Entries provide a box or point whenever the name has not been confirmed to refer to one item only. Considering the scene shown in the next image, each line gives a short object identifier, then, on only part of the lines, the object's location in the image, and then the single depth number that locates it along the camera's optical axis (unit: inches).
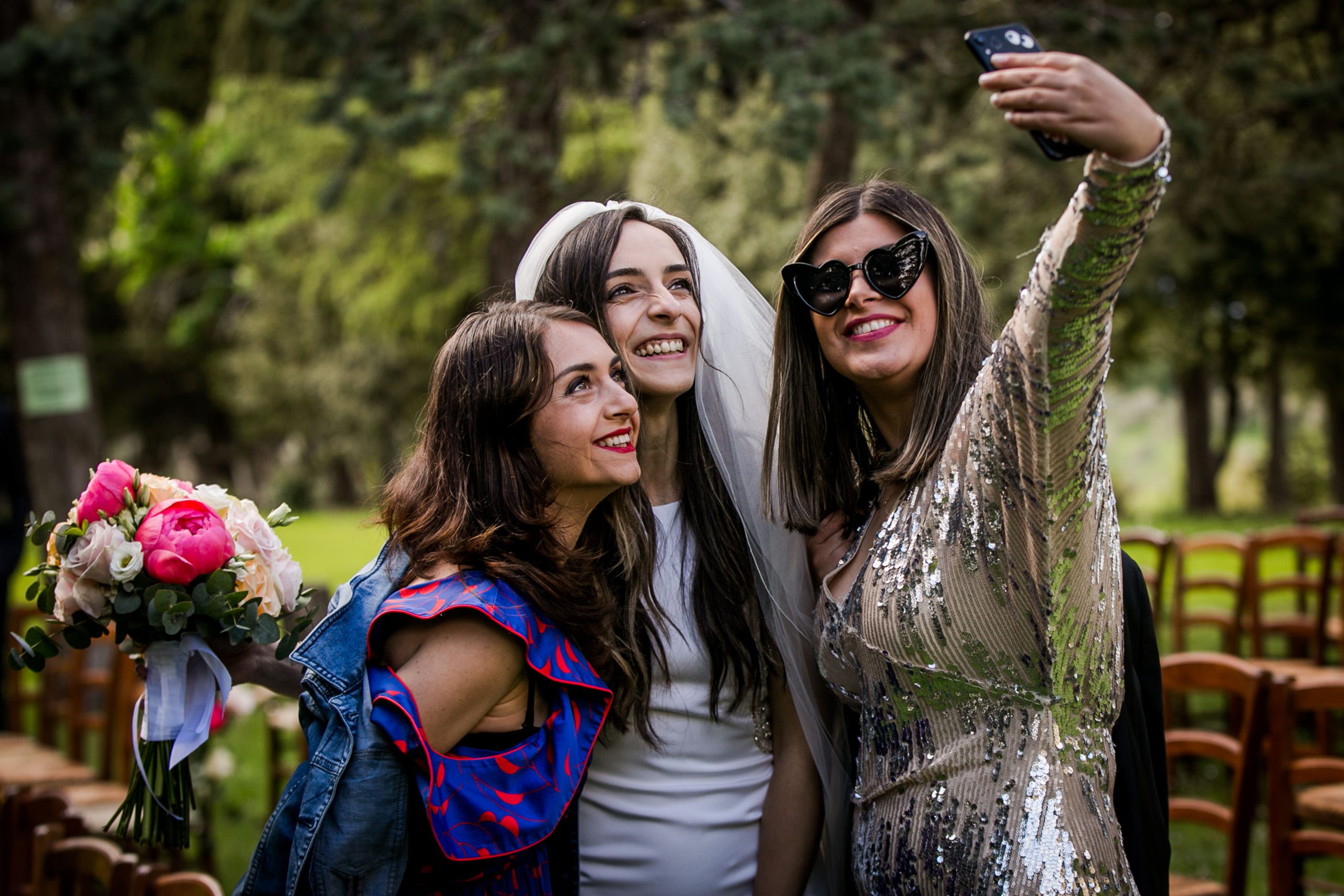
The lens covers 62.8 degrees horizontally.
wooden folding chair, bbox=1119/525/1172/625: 238.8
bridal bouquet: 88.7
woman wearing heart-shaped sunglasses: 65.1
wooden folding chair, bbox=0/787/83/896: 124.6
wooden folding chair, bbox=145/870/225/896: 90.0
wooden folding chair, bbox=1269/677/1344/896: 143.0
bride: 100.5
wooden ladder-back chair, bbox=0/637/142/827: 214.8
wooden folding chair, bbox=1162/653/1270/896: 141.0
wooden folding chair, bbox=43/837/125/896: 102.3
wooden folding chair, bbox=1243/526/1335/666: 255.4
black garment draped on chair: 86.0
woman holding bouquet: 79.8
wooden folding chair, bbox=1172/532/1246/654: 286.7
